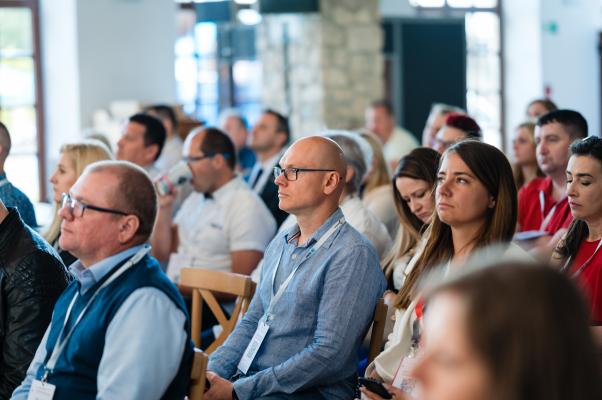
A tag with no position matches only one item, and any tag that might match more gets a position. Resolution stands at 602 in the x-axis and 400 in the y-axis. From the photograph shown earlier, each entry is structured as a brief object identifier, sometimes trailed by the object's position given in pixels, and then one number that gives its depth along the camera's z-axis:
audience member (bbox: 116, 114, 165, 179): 8.68
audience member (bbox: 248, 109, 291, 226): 10.00
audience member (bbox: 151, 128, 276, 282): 6.97
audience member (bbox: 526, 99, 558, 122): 9.40
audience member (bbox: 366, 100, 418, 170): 13.11
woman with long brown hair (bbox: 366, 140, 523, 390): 4.14
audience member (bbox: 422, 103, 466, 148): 10.08
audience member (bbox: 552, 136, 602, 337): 4.64
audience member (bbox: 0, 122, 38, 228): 5.85
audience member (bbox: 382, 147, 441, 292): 5.54
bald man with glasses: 4.30
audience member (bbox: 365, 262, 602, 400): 1.51
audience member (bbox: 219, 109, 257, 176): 13.09
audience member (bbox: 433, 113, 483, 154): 7.71
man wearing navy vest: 3.27
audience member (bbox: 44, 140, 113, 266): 6.68
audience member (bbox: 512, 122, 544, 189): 7.71
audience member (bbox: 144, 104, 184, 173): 10.71
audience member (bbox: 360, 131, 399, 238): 7.03
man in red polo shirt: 6.47
